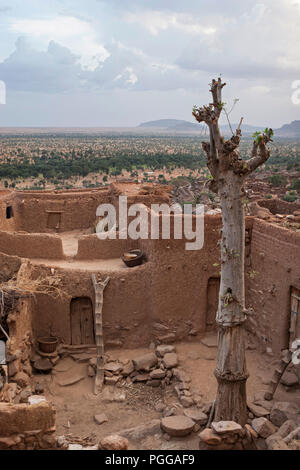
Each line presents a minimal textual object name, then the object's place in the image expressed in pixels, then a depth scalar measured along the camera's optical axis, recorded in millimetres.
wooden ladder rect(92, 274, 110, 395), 12680
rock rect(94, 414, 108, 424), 10609
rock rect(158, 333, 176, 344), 13023
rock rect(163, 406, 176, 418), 10391
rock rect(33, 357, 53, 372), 12352
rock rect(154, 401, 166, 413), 10898
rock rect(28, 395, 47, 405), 8632
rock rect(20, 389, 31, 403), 10609
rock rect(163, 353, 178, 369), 12039
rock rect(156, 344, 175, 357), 12542
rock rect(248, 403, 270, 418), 9516
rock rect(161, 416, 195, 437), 9078
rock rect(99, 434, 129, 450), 7469
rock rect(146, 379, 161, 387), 11891
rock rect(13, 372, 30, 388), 11173
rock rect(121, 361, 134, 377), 12242
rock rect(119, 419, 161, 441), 9375
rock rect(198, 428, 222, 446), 7746
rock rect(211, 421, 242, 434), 7758
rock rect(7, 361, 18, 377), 11109
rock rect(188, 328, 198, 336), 13034
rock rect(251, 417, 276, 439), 8531
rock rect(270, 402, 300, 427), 9273
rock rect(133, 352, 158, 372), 12180
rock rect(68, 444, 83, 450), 7823
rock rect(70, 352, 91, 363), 12922
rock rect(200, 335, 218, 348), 12742
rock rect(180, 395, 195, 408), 10641
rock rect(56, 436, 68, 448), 7473
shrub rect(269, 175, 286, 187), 35625
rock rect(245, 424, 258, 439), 8320
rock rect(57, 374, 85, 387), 12086
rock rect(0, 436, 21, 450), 7084
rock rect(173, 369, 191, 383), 11469
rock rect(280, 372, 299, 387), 10469
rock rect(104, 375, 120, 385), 12008
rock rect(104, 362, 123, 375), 12289
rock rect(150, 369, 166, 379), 11906
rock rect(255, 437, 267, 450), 8242
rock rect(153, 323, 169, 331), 13031
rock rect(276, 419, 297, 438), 8438
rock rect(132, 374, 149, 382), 12016
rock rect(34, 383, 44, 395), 11562
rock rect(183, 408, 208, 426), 9391
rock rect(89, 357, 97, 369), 12584
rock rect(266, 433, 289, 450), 7723
